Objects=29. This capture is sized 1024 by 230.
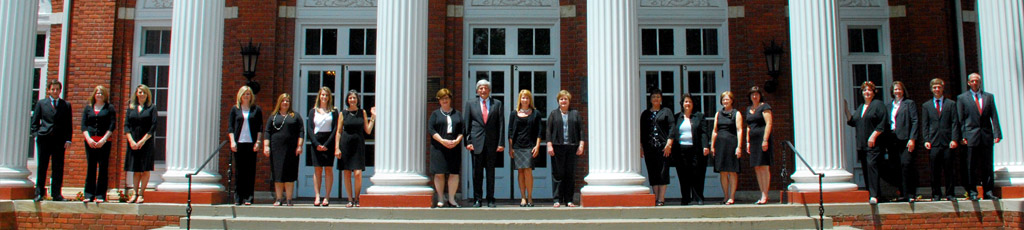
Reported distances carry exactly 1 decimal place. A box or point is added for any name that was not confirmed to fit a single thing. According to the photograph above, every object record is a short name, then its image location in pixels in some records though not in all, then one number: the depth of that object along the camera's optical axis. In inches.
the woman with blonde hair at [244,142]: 369.4
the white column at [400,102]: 357.1
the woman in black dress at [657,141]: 374.0
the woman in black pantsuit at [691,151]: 377.7
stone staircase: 320.2
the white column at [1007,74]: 381.4
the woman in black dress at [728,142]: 373.4
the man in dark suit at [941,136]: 363.3
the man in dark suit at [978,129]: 362.9
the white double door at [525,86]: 486.0
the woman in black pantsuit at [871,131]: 360.2
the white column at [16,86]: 390.6
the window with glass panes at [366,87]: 488.1
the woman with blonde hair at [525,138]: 364.2
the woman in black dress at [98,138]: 374.0
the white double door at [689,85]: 488.7
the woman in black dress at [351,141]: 365.1
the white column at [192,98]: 376.5
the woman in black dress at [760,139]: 369.7
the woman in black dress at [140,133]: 371.6
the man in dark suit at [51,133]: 382.9
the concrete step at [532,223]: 317.4
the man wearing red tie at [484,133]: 365.1
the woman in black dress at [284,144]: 367.2
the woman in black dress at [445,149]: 364.2
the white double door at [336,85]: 488.4
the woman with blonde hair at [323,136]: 365.1
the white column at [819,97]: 363.9
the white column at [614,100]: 355.3
